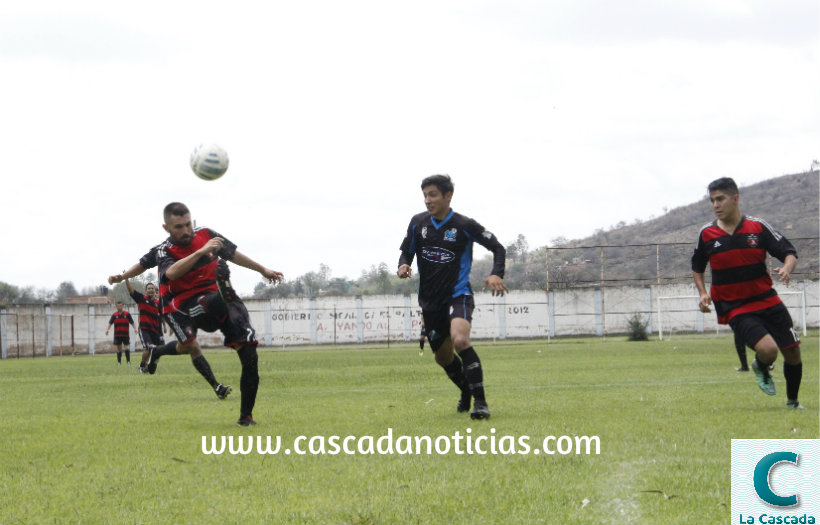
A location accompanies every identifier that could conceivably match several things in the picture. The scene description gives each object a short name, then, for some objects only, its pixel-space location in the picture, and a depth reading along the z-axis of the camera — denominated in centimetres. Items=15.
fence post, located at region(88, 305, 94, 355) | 5331
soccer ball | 1015
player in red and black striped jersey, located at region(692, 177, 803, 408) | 854
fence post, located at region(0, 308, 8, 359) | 4466
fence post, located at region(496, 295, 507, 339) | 5894
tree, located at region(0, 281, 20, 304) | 8561
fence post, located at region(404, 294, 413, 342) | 5947
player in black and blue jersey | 857
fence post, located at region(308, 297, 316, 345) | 6069
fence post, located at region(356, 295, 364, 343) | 6066
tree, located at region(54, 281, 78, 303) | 10675
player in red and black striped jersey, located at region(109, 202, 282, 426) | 841
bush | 4094
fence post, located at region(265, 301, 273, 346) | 5909
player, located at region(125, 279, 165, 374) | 2102
